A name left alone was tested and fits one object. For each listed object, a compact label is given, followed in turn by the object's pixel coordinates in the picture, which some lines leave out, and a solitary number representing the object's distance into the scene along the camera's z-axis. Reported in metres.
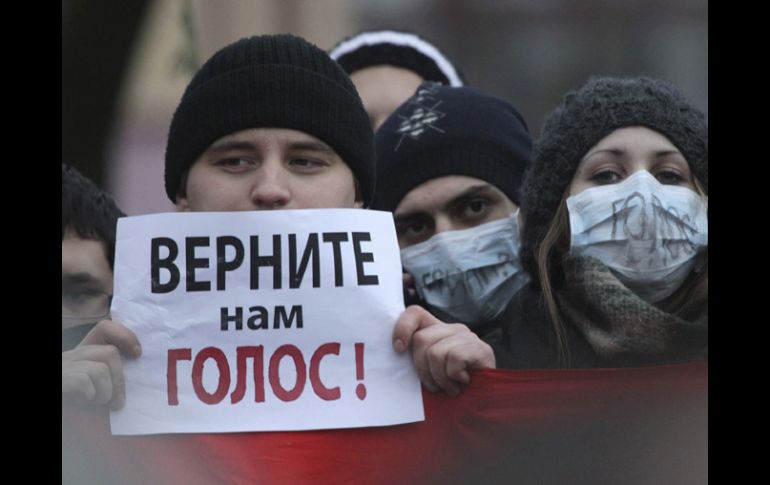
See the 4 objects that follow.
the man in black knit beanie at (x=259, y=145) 6.30
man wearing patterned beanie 7.62
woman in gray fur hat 6.80
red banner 6.39
